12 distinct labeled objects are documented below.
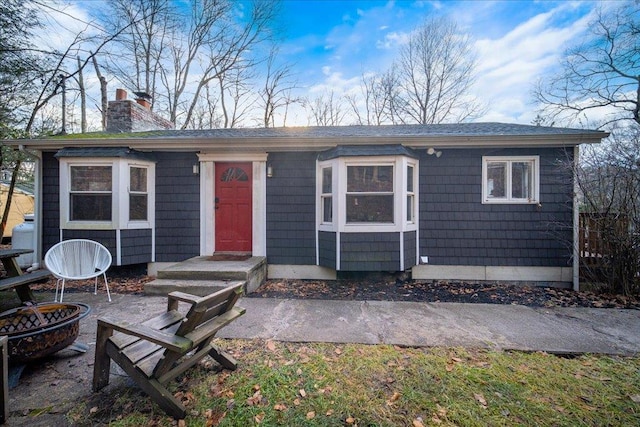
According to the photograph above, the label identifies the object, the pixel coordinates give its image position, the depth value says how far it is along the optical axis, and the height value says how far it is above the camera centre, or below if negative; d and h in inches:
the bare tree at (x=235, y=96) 577.6 +254.4
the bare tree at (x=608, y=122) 169.2 +151.1
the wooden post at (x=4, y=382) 71.3 -46.9
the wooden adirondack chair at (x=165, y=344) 69.9 -39.0
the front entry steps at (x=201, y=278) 164.1 -43.9
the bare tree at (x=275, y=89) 585.9 +268.9
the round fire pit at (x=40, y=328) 86.0 -41.7
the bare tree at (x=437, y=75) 561.0 +289.8
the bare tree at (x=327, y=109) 614.5 +234.7
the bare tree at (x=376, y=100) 592.7 +250.7
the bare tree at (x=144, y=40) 418.6 +309.5
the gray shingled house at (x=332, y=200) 193.3 +8.1
